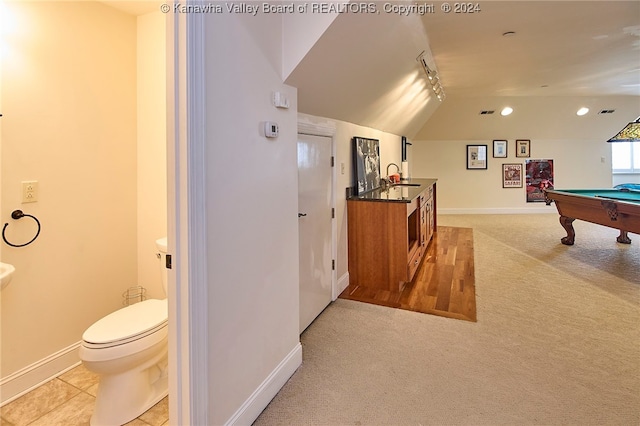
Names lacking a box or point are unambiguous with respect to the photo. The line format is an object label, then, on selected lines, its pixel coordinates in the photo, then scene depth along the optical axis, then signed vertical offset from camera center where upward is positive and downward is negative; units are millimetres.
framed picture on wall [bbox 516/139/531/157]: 7871 +1348
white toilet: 1624 -697
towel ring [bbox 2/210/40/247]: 1873 -15
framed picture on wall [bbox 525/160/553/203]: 7895 +694
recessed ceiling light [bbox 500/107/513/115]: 6852 +1919
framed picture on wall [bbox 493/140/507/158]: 7906 +1339
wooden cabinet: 3260 -319
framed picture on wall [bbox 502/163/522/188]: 7961 +753
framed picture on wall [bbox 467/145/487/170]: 7969 +1184
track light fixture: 3461 +1554
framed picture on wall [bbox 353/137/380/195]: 3621 +517
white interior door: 2576 -107
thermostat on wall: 1759 +416
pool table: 3676 -6
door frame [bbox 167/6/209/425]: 1281 -21
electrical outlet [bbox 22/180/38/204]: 1945 +128
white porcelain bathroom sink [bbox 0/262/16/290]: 1567 -269
